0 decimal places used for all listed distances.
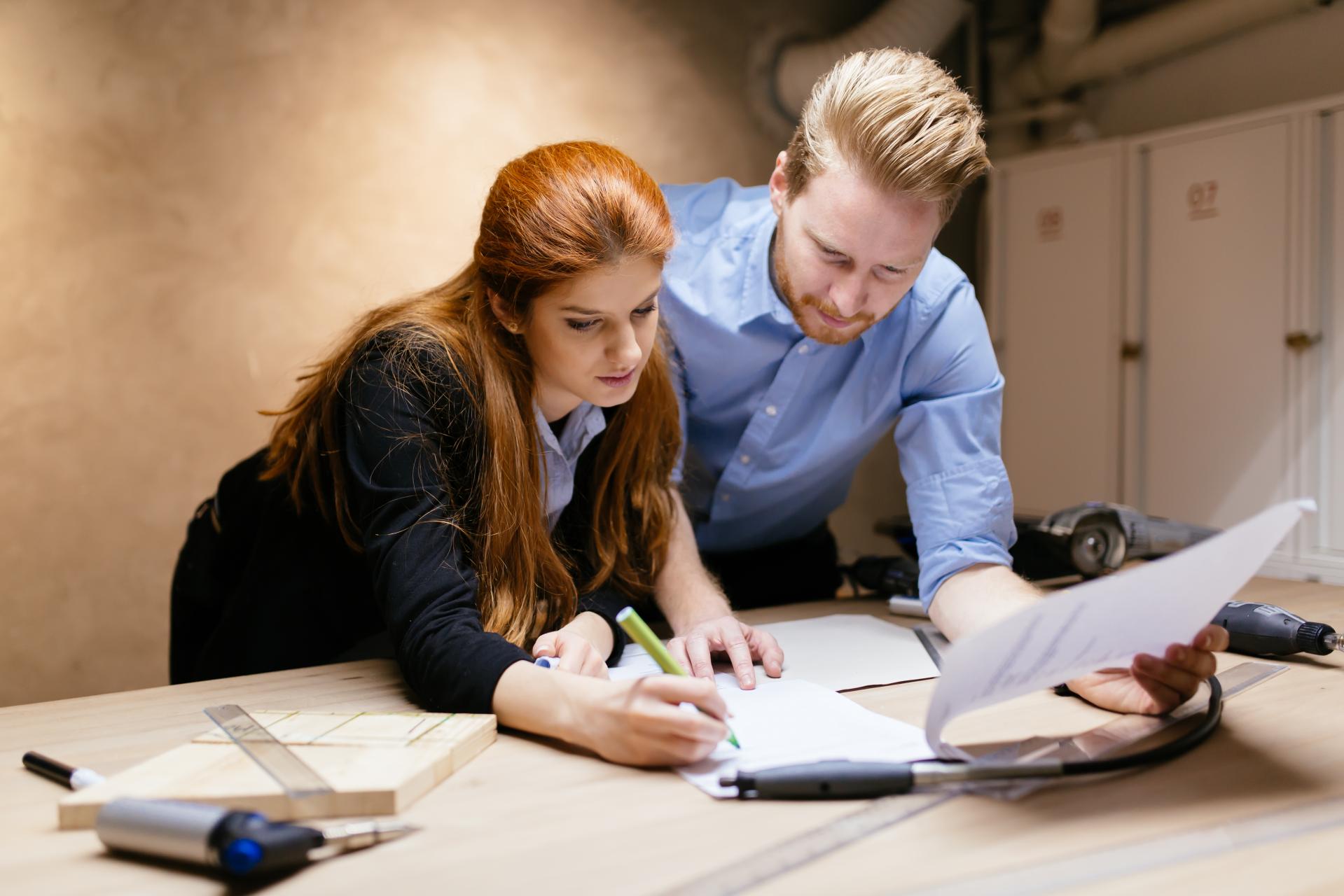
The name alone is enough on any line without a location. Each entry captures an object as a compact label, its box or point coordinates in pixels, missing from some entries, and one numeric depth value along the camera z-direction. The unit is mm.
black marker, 745
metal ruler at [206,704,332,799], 695
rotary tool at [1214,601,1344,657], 1068
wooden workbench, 612
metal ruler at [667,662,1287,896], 606
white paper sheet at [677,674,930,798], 789
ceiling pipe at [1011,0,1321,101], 3186
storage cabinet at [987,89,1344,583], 2807
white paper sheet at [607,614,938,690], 1050
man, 1209
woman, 917
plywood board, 689
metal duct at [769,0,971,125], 3537
